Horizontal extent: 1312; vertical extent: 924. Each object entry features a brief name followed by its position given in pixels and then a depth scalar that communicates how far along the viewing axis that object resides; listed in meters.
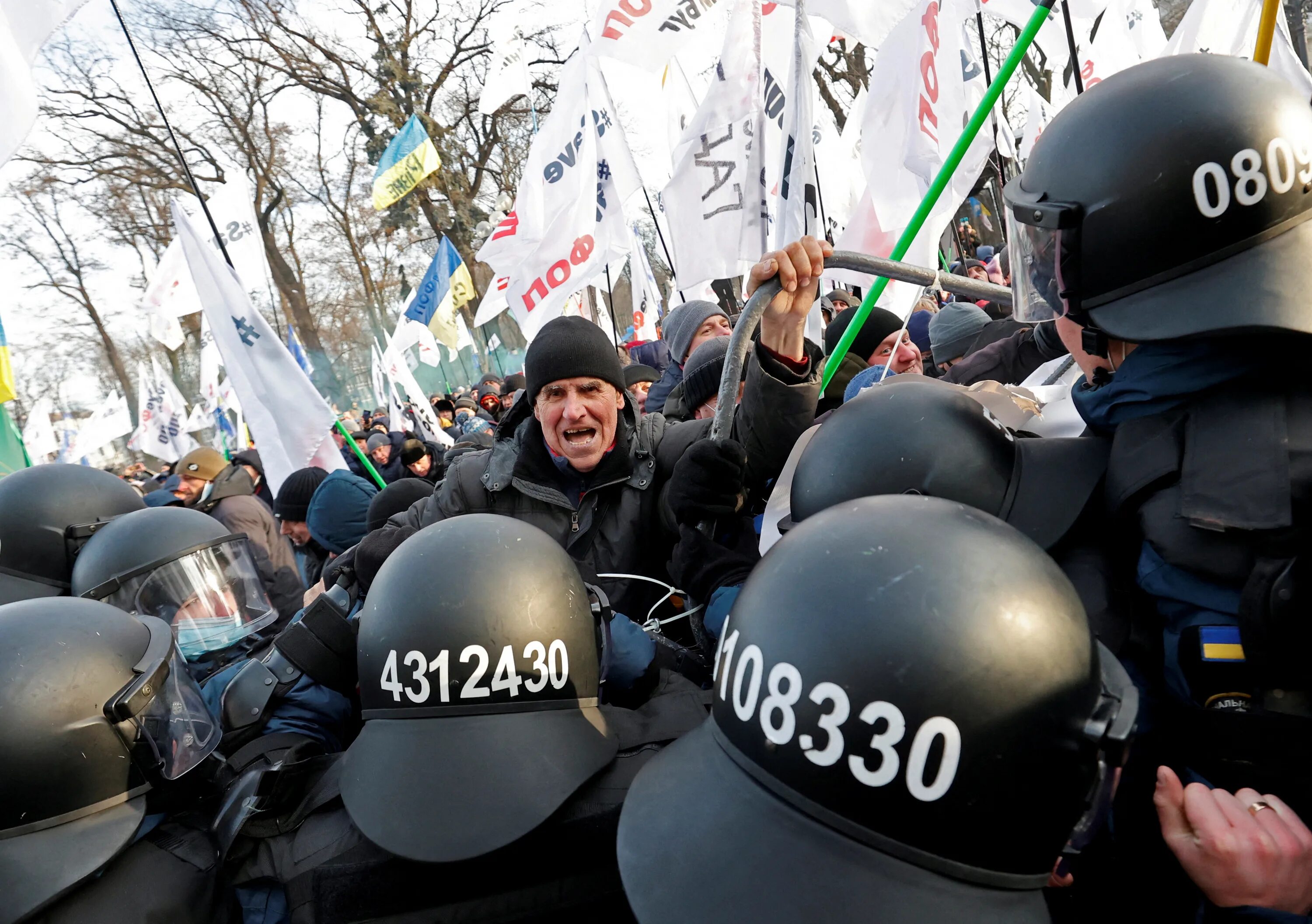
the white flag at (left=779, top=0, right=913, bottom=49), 4.43
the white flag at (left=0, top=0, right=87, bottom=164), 2.75
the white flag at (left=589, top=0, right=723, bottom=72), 5.55
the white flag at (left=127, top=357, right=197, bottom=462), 12.08
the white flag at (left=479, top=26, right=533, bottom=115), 10.69
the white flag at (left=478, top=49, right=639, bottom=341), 6.84
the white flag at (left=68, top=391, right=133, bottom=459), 12.55
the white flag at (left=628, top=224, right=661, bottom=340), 11.09
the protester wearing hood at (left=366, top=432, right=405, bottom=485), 9.09
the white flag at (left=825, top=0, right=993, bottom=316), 4.14
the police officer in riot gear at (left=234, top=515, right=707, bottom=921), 1.76
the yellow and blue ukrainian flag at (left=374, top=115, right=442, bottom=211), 11.10
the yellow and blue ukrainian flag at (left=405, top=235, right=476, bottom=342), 10.70
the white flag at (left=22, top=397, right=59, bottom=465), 14.16
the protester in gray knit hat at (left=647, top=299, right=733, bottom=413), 5.13
